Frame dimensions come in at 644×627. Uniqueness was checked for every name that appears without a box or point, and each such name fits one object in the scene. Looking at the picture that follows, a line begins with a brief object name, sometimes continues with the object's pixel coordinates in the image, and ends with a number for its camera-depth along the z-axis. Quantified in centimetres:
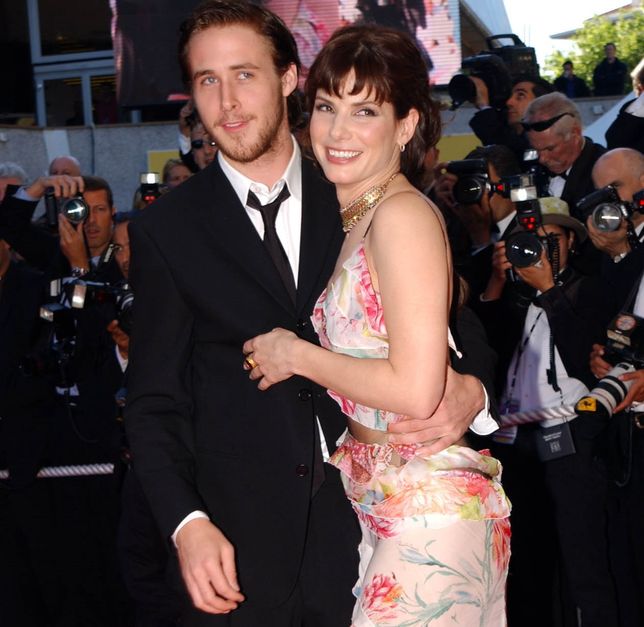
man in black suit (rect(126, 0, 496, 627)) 264
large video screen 1519
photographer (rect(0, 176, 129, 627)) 530
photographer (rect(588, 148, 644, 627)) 456
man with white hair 567
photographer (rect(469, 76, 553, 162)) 639
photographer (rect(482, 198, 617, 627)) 462
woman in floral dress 232
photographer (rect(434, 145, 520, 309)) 521
